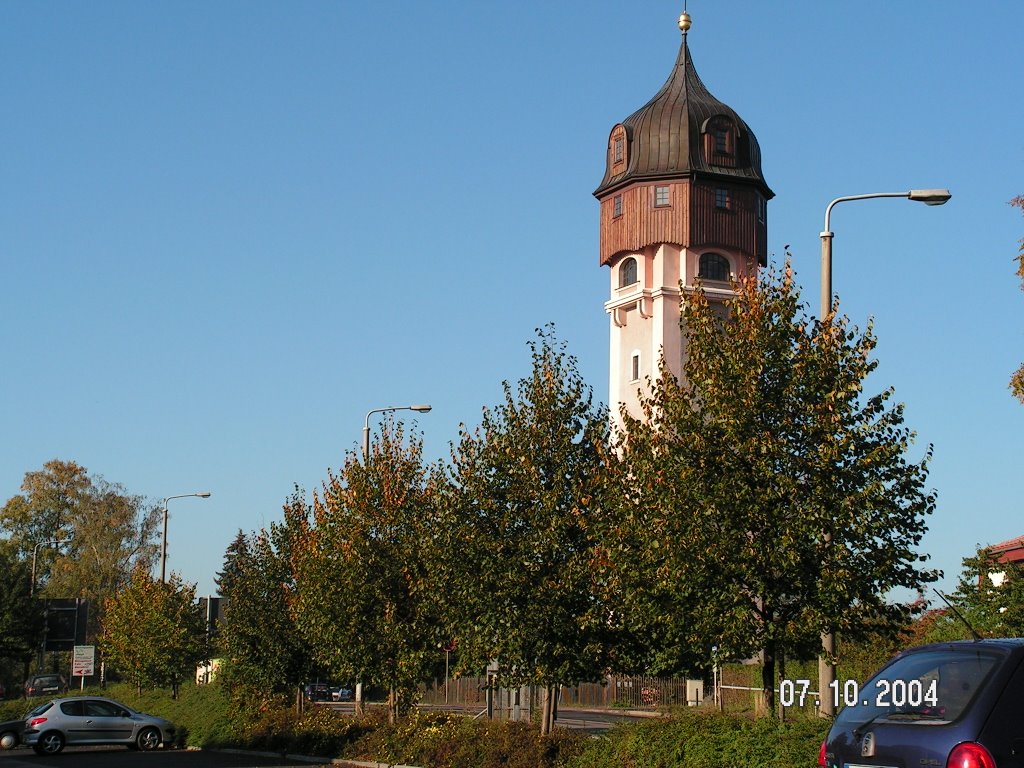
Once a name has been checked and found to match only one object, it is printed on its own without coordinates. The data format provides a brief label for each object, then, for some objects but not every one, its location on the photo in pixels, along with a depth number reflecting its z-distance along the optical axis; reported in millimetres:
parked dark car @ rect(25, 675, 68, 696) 58034
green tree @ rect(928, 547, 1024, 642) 26458
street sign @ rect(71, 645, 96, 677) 52356
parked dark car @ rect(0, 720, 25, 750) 36906
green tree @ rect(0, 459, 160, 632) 91875
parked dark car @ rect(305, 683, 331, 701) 70131
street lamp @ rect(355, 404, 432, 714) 31300
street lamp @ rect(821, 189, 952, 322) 17922
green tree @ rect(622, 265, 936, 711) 17406
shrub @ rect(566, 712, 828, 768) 14273
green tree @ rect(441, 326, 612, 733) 22906
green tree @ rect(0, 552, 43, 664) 64938
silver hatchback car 35125
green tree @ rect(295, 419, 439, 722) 28172
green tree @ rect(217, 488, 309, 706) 35531
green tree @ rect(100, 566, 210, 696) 51219
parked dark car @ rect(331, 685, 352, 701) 76794
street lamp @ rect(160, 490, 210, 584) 51406
